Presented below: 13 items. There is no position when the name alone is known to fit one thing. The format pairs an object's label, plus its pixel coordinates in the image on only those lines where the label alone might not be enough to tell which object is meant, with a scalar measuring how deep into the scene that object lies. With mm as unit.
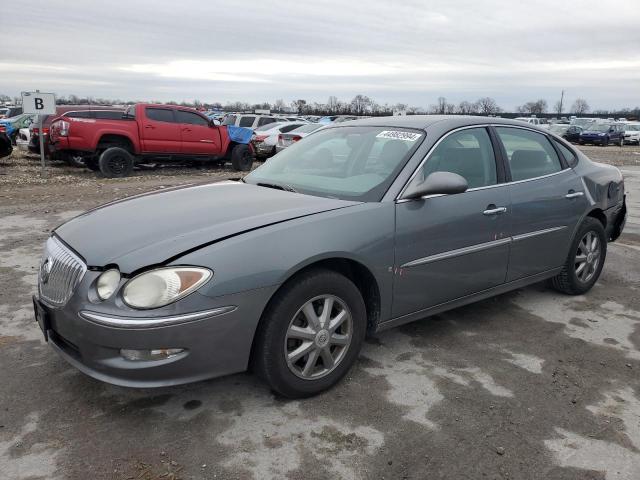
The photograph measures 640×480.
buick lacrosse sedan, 2676
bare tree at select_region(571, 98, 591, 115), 106375
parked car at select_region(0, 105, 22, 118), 25688
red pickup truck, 12859
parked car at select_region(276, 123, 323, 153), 16969
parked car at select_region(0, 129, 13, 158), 14250
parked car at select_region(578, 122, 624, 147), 34969
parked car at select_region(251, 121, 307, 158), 18125
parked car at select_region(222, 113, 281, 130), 22191
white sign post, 12555
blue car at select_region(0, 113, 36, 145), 21000
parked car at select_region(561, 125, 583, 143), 35688
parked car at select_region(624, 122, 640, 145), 37569
